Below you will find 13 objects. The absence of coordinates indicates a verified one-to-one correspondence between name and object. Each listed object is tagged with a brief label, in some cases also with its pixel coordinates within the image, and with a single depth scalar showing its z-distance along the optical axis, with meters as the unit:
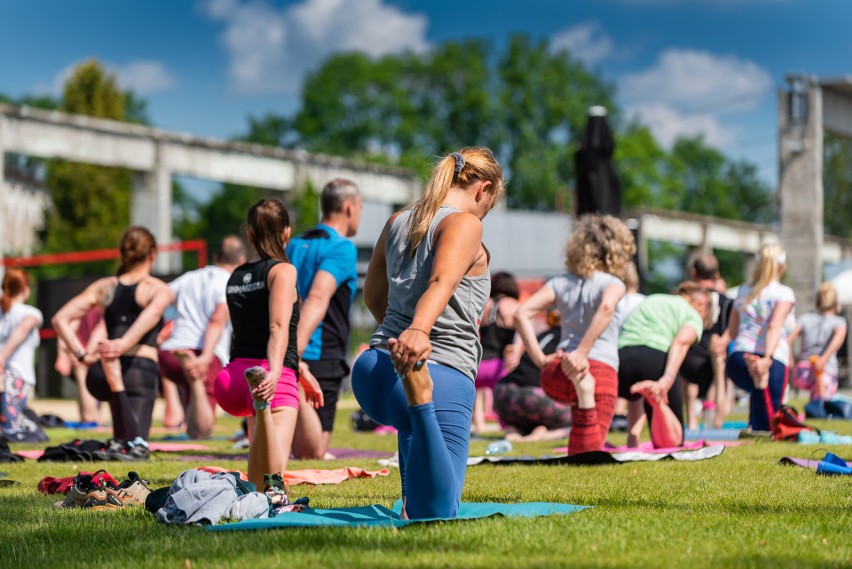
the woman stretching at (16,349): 12.95
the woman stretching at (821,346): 16.72
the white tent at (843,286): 30.52
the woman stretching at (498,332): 13.95
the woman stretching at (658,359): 10.09
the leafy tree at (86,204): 60.03
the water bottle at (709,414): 14.52
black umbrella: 19.00
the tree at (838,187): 80.94
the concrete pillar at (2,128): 26.61
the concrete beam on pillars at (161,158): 27.59
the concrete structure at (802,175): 27.66
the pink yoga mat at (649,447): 10.28
